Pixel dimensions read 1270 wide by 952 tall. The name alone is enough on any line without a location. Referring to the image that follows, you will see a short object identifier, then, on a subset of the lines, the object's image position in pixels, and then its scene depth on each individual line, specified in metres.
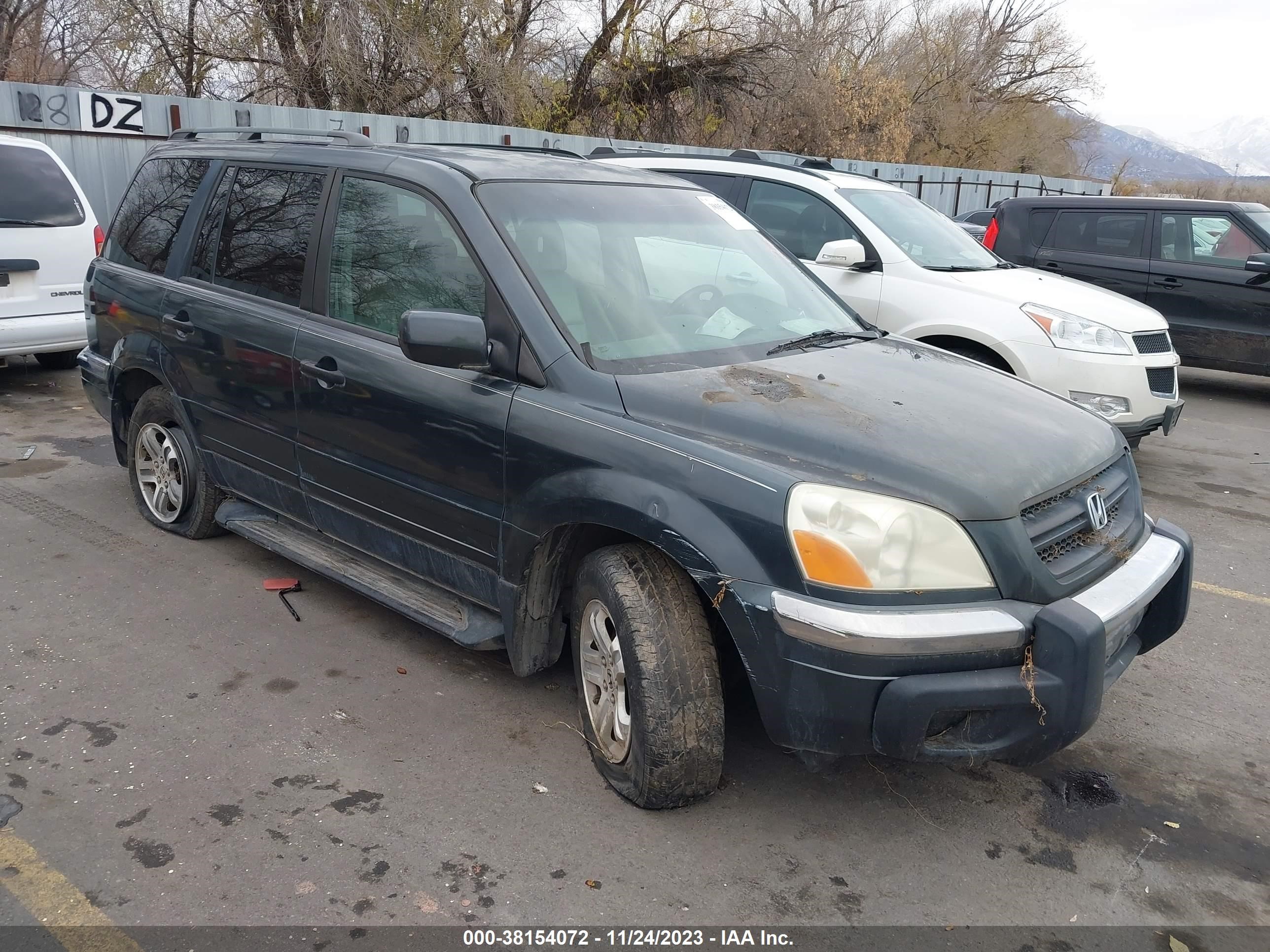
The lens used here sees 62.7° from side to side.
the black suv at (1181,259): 9.31
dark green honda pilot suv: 2.65
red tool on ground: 4.57
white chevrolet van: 7.61
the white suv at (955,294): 6.44
